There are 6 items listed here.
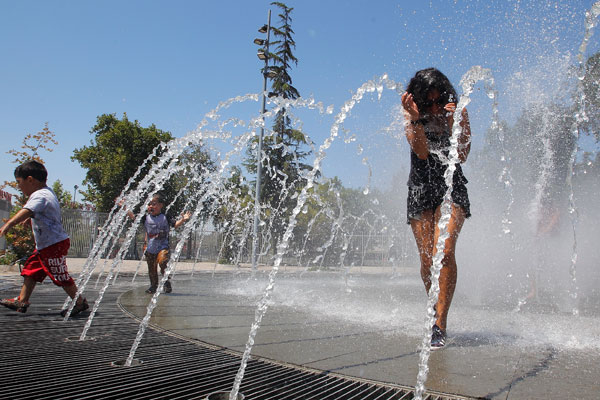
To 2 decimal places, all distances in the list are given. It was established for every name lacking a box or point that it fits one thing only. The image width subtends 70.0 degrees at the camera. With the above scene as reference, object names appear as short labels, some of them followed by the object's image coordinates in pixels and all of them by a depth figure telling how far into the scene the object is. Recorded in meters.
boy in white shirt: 3.93
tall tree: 25.47
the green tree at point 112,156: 25.70
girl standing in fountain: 2.88
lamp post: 15.69
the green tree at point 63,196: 24.47
